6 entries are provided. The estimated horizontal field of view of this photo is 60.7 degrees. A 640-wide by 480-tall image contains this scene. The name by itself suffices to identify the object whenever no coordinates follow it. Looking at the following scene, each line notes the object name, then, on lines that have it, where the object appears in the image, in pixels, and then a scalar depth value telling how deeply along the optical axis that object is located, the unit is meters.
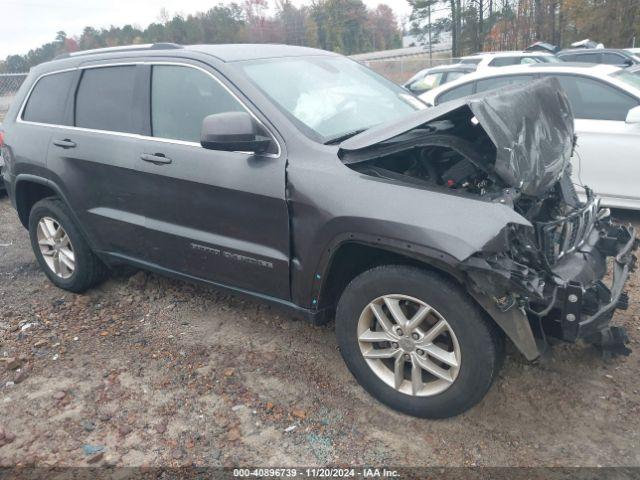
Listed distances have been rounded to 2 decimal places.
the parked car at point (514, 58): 13.73
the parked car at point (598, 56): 12.41
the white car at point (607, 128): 5.14
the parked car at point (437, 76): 12.67
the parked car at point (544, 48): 14.74
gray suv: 2.53
